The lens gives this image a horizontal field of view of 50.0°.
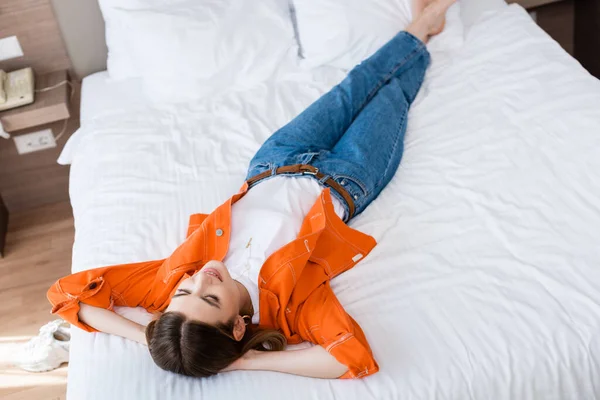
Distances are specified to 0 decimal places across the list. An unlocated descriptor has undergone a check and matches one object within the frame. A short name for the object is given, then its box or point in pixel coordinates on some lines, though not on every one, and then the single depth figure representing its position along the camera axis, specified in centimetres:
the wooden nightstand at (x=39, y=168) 256
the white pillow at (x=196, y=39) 228
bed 134
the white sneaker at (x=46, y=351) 204
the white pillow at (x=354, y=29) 236
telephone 231
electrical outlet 258
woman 135
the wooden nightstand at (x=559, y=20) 291
